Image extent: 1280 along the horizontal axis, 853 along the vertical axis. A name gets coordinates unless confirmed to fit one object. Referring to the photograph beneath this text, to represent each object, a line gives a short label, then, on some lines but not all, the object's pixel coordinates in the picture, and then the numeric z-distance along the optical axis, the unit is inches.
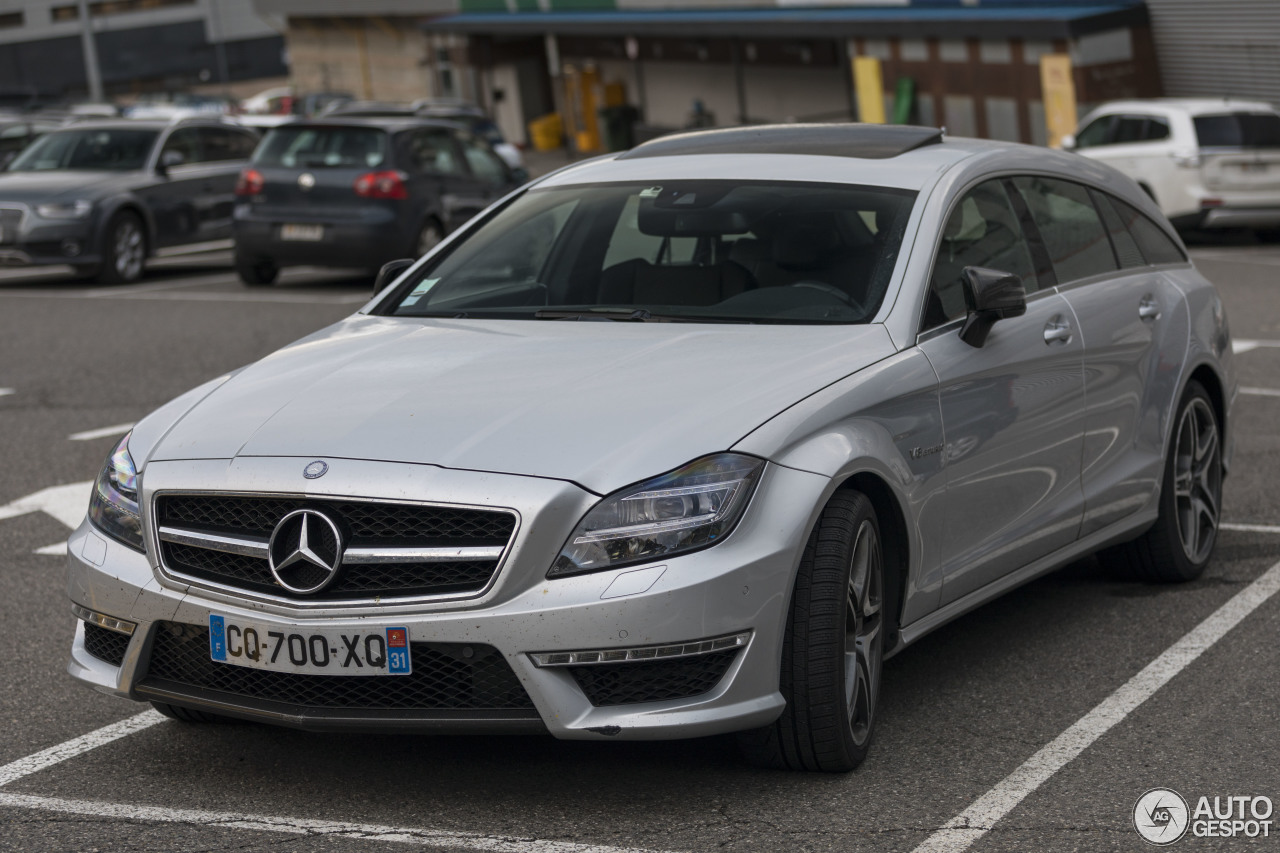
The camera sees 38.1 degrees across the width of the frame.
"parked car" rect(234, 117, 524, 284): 684.1
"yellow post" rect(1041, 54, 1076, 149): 1159.0
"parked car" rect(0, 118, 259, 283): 712.4
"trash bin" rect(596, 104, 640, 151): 1812.3
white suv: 821.2
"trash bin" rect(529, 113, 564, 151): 1921.8
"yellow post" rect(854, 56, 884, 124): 1376.7
